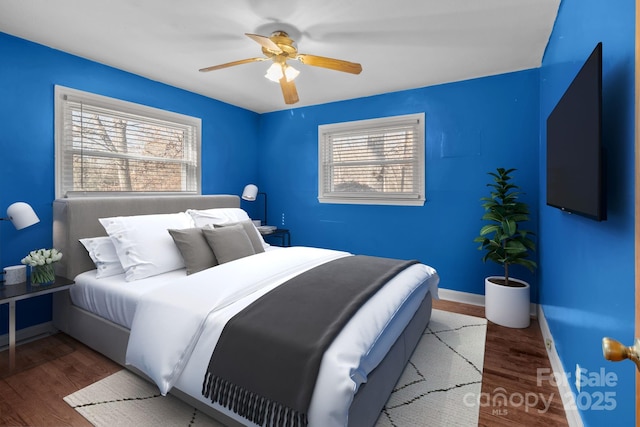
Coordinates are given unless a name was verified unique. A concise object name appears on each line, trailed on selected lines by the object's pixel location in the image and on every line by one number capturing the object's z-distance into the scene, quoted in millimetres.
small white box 2326
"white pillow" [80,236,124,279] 2516
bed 1482
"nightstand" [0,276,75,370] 2105
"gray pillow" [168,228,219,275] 2572
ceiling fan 2326
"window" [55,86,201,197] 2805
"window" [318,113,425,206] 3742
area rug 1709
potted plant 2822
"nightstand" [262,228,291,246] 4541
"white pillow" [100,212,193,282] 2453
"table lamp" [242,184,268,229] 4270
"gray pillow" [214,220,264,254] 3092
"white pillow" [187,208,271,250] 3214
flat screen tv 1119
